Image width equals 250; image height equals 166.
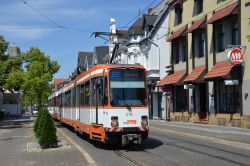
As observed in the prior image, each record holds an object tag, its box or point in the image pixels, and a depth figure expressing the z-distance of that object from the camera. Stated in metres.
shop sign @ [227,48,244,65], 29.06
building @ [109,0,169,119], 49.56
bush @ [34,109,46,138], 18.64
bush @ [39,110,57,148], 18.03
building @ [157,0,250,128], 30.31
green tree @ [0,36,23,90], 45.06
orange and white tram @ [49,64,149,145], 17.00
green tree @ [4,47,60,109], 41.66
